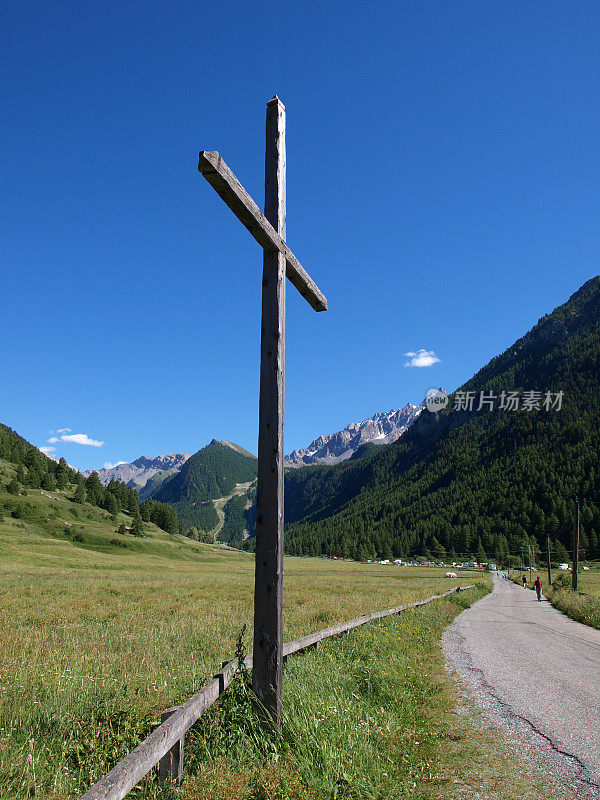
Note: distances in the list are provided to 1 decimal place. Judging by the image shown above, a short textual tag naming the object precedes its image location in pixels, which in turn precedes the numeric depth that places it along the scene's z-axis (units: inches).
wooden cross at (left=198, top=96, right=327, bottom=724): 194.1
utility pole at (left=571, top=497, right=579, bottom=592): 1393.1
